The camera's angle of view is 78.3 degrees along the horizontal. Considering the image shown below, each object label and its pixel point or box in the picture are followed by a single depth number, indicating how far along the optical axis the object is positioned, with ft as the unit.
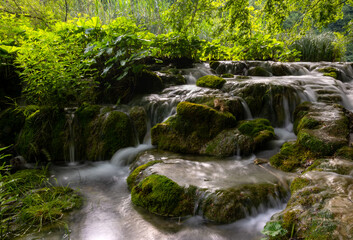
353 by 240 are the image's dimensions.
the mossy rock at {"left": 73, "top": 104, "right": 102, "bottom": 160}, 14.71
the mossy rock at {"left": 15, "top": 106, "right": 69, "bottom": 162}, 14.25
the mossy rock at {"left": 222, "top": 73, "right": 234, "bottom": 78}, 21.08
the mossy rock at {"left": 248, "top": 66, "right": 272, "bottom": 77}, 22.31
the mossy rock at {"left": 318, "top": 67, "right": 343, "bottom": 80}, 22.15
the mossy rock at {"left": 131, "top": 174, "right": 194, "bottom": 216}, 8.20
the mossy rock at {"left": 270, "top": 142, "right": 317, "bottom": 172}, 10.05
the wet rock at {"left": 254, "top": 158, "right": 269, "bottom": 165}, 10.92
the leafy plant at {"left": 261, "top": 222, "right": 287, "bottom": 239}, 5.69
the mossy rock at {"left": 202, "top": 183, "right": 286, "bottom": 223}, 7.64
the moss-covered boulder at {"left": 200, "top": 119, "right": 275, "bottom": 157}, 11.96
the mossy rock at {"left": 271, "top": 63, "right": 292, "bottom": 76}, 22.92
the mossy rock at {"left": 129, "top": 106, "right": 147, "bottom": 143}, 15.34
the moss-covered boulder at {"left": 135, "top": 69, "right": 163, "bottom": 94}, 18.52
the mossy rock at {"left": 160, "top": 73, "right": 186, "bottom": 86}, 19.92
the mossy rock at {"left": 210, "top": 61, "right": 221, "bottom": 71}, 24.17
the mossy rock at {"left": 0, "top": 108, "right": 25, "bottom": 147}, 14.70
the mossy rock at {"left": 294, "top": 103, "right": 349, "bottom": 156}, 9.91
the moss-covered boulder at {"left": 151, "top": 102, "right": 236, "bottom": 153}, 13.20
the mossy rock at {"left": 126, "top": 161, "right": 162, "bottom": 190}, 10.34
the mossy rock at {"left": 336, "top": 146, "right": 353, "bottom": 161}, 8.96
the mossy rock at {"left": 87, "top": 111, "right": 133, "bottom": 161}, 14.39
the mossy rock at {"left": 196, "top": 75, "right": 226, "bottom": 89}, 17.76
